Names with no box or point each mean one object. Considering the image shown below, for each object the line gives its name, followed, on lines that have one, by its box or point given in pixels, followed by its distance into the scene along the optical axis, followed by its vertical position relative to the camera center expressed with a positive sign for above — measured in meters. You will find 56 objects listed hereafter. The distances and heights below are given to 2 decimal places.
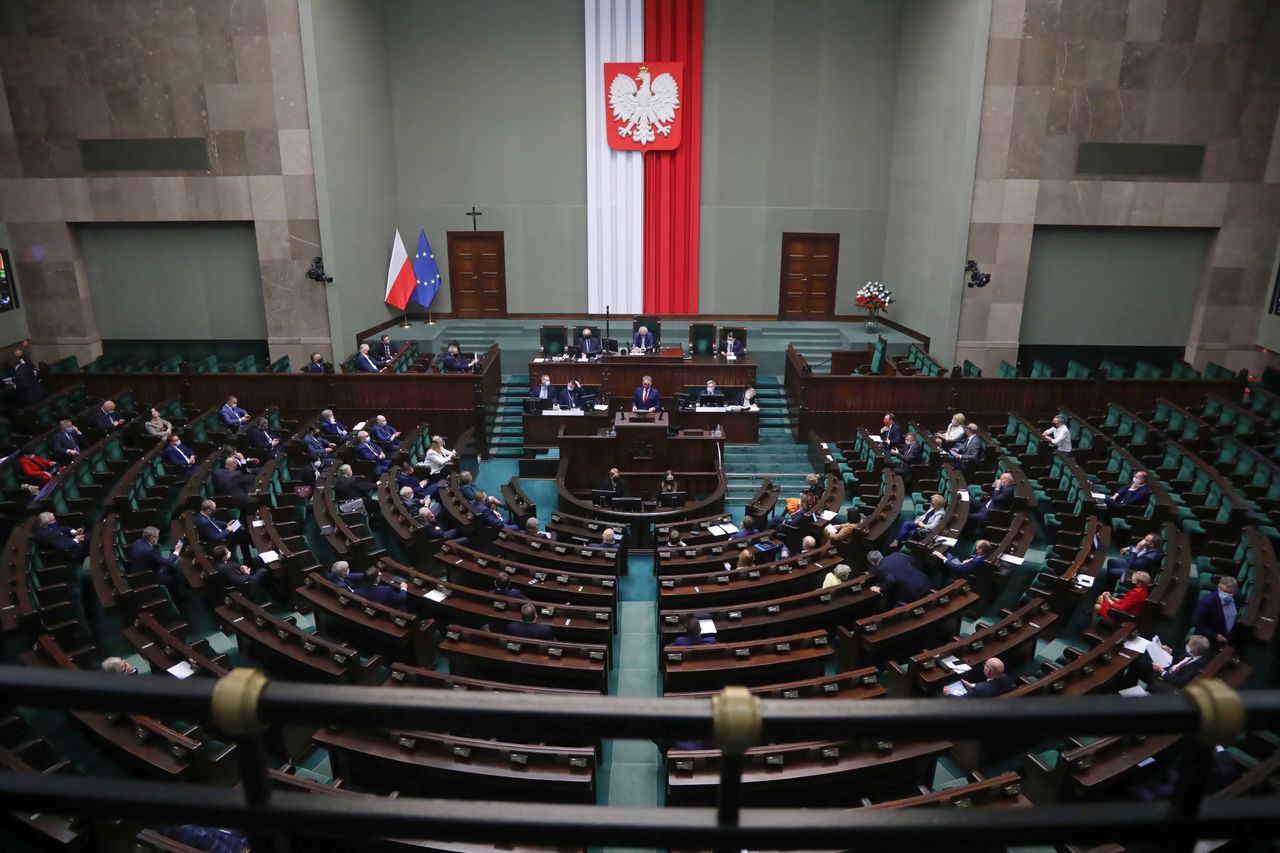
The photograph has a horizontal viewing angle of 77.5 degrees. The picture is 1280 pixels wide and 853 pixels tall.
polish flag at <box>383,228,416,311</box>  18.91 -1.37
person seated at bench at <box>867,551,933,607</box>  8.07 -3.54
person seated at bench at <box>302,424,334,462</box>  12.05 -3.39
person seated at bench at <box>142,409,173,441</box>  12.10 -3.11
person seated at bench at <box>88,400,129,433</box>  12.41 -3.04
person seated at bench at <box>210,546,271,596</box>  8.26 -3.67
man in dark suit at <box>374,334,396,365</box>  16.07 -2.70
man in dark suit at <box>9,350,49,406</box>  13.48 -2.75
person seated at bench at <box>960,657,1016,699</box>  5.94 -3.34
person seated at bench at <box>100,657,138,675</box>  5.70 -3.12
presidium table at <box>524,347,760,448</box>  14.98 -2.80
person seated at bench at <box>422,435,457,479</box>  12.20 -3.53
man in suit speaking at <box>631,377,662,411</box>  14.02 -3.04
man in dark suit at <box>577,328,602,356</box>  15.94 -2.43
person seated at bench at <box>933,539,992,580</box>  8.48 -3.53
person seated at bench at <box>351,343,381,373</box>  15.10 -2.66
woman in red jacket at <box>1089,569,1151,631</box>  7.33 -3.41
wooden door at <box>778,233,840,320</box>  19.98 -1.38
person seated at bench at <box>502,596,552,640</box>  7.17 -3.57
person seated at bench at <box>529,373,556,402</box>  13.95 -2.93
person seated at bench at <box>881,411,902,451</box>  12.65 -3.31
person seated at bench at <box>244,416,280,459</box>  12.27 -3.32
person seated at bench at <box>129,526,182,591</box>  8.32 -3.50
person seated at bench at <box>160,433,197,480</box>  11.21 -3.30
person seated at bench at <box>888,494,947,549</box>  9.50 -3.52
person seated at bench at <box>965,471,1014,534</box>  10.15 -3.48
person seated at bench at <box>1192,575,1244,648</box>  7.11 -3.39
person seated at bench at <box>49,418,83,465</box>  11.23 -3.13
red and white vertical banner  18.73 +1.60
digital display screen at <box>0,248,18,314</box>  16.30 -1.40
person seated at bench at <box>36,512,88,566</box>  8.69 -3.42
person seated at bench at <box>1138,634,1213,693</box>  6.22 -3.39
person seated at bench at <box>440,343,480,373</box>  14.94 -2.64
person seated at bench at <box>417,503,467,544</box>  9.79 -3.67
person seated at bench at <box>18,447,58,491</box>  10.47 -3.24
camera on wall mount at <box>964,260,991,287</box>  15.95 -1.04
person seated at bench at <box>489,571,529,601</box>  8.19 -3.70
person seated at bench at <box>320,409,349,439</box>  12.96 -3.27
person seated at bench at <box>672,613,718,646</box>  7.16 -3.64
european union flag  19.39 -1.31
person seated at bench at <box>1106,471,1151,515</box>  9.93 -3.31
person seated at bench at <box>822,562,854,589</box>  8.21 -3.56
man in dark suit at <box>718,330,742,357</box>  16.05 -2.45
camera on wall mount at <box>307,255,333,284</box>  16.47 -1.06
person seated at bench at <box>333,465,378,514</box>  10.63 -3.51
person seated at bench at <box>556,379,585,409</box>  13.91 -3.00
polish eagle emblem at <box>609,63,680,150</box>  18.95 +2.62
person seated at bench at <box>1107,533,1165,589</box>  8.29 -3.40
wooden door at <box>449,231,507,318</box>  20.09 -1.33
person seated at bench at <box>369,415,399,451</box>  12.99 -3.39
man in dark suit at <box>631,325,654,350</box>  16.19 -2.35
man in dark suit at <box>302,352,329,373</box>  14.49 -2.59
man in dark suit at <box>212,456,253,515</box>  10.34 -3.36
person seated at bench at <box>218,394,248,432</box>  13.03 -3.16
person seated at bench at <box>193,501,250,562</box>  9.20 -3.52
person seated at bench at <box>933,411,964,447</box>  12.73 -3.26
